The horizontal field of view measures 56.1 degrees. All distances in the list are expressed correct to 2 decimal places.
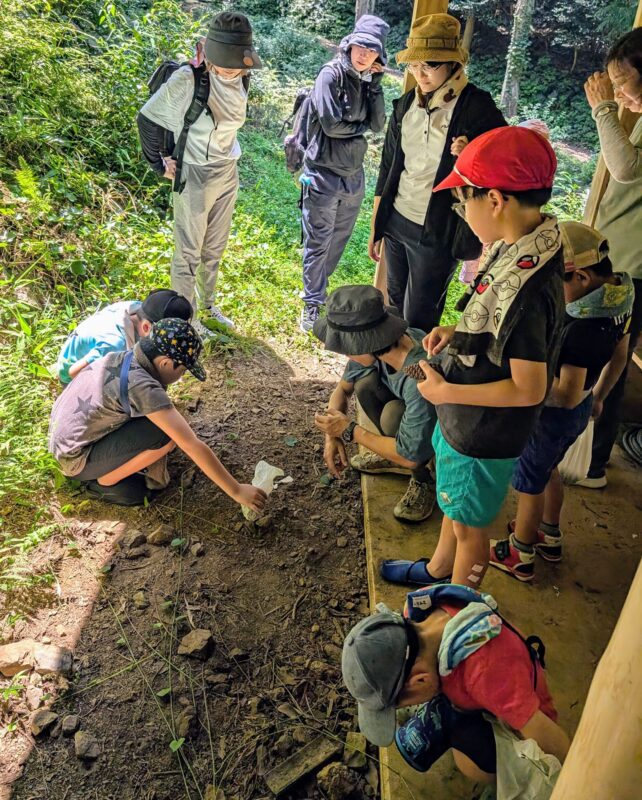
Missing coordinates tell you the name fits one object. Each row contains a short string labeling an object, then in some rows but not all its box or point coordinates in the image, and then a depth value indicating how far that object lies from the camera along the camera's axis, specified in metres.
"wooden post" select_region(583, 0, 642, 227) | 3.56
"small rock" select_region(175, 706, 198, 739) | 2.21
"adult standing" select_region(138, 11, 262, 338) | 3.62
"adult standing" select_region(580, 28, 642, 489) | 2.51
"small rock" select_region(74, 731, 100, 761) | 2.13
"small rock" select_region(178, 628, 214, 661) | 2.45
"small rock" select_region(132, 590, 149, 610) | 2.67
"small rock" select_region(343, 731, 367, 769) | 2.15
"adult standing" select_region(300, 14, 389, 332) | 4.11
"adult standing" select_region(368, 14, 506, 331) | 2.94
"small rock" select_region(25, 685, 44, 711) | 2.29
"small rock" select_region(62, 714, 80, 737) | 2.21
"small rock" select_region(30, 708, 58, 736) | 2.20
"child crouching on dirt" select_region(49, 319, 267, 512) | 2.89
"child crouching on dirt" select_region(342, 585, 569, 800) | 1.58
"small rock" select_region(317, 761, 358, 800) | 2.04
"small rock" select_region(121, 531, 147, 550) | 2.94
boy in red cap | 1.75
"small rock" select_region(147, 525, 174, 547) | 2.96
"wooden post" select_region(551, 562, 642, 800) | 0.90
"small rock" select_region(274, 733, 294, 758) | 2.17
